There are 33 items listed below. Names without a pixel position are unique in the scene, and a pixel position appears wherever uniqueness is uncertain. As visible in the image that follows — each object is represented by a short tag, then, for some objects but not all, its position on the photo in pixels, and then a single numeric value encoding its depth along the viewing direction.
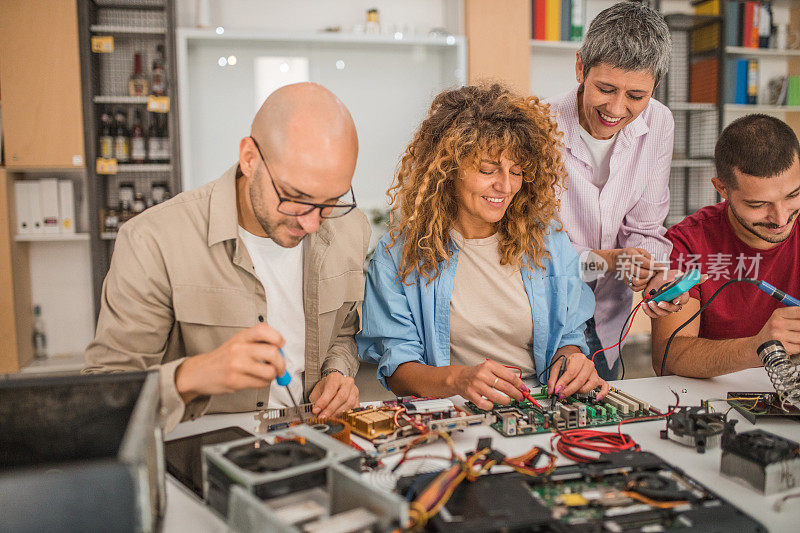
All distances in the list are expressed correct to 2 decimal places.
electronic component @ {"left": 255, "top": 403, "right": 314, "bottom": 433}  1.29
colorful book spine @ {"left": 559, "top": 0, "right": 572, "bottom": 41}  4.35
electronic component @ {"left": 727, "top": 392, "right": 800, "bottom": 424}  1.42
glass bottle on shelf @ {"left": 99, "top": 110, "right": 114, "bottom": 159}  3.81
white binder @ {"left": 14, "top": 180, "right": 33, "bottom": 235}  3.83
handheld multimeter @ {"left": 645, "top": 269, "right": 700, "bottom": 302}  1.67
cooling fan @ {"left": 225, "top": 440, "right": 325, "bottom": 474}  0.91
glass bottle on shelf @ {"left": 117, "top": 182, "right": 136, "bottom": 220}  3.92
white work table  1.01
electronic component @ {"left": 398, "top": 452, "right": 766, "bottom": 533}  0.91
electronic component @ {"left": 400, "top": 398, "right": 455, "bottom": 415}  1.37
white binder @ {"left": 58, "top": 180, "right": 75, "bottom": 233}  3.89
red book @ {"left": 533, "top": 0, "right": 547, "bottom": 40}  4.30
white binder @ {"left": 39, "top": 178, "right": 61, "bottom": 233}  3.84
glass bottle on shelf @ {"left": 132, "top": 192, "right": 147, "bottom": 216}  3.94
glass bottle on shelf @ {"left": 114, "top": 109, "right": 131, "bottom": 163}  3.83
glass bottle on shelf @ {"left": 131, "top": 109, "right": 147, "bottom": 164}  3.83
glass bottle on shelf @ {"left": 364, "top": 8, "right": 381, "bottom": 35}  4.09
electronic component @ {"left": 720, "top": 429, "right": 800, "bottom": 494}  1.06
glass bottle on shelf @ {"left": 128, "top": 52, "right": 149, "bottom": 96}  3.84
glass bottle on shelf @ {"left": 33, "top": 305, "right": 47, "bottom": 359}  4.06
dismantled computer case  0.96
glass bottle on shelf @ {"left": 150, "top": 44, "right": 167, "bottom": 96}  3.81
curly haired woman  1.72
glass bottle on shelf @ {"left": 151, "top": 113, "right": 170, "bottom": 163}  3.87
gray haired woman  1.99
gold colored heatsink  1.27
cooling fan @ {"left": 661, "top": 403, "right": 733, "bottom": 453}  1.24
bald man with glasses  1.21
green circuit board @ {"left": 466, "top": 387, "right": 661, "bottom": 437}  1.33
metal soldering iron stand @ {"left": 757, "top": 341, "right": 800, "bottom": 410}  1.44
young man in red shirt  1.77
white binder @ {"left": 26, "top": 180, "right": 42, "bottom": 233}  3.84
